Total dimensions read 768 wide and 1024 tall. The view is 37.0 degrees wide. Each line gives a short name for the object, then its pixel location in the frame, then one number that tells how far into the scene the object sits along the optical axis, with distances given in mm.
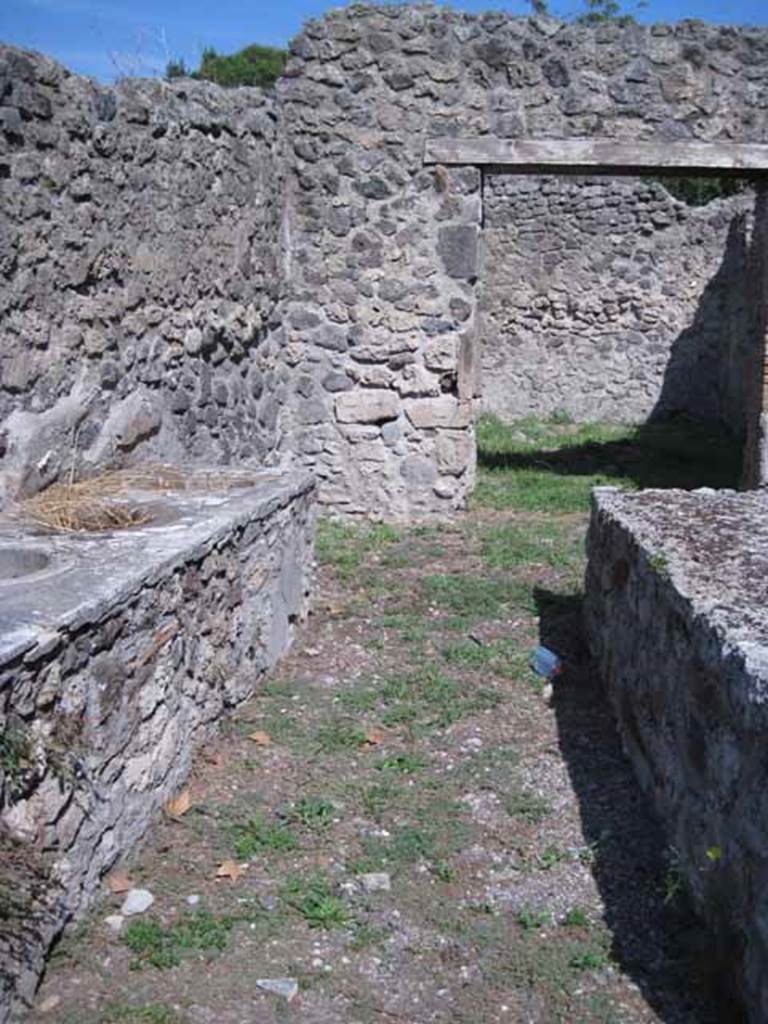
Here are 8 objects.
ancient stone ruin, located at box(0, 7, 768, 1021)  2904
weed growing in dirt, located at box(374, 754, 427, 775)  3908
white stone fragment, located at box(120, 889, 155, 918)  2969
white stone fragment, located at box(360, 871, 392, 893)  3131
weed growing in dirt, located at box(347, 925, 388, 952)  2857
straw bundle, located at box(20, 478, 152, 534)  4188
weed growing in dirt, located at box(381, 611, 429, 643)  5246
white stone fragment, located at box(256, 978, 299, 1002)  2643
